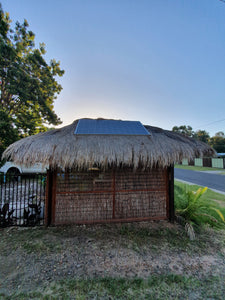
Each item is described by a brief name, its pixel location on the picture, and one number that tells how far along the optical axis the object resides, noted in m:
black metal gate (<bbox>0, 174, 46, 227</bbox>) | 3.41
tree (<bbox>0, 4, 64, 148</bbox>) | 7.76
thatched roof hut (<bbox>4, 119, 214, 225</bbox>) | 3.12
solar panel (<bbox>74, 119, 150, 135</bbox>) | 3.77
